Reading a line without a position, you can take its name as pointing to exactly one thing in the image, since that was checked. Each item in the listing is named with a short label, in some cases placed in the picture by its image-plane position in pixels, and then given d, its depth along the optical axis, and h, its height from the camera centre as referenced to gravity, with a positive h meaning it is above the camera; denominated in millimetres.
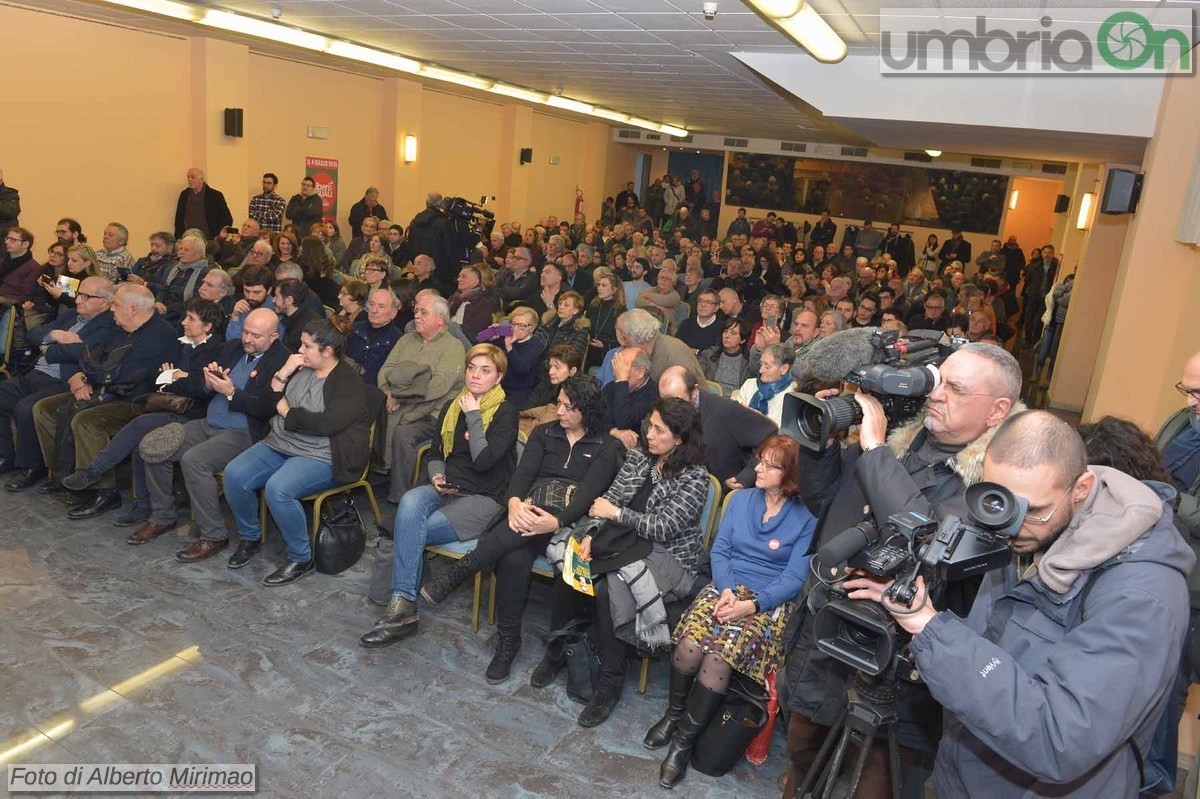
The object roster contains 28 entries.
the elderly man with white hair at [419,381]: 4777 -1035
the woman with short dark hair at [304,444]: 4148 -1278
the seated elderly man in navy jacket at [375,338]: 5402 -909
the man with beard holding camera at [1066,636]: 1439 -660
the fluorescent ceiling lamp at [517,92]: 11106 +1664
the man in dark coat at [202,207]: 9430 -318
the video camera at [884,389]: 2029 -319
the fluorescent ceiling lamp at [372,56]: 8562 +1522
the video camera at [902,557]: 1480 -597
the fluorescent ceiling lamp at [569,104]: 12188 +1738
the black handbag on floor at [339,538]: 4227 -1749
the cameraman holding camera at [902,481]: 1984 -558
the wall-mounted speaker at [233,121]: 9766 +718
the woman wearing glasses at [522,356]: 5285 -893
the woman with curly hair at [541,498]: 3541 -1218
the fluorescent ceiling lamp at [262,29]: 7398 +1450
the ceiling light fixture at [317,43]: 7184 +1485
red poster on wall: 11648 +186
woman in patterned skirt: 2994 -1344
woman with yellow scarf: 3775 -1302
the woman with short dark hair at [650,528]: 3326 -1200
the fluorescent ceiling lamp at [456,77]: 9961 +1615
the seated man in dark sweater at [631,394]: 4410 -887
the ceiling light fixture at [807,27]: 4234 +1330
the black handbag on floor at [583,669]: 3412 -1817
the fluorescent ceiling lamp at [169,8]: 6945 +1408
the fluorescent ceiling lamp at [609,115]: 13406 +1844
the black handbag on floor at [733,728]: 2982 -1739
